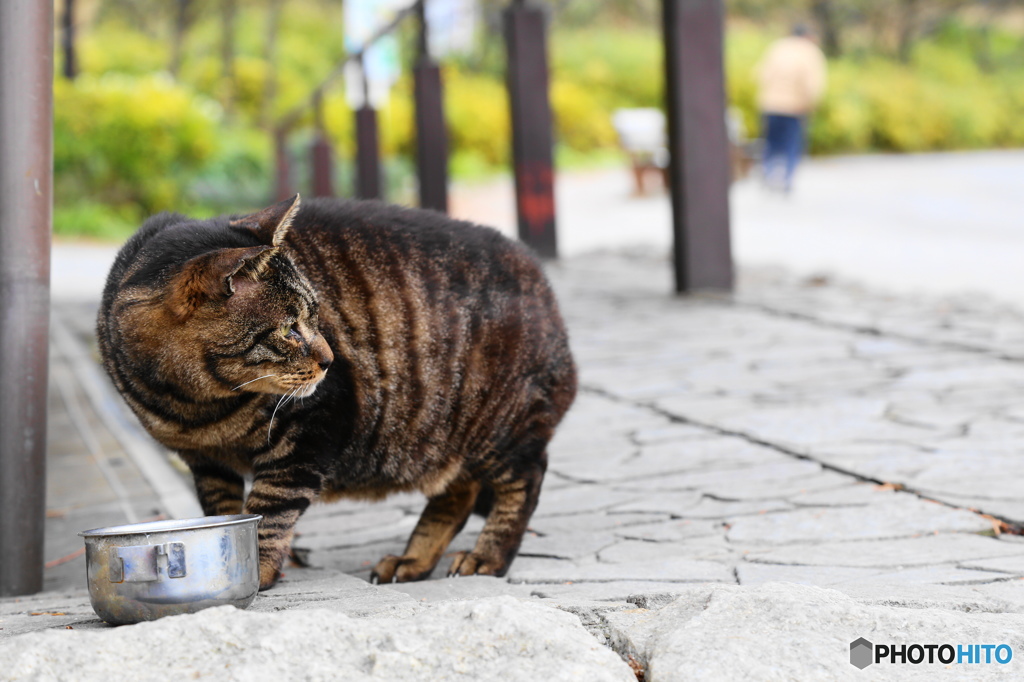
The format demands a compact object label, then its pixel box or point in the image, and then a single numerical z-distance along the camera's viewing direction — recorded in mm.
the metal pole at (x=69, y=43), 19531
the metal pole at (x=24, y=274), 2822
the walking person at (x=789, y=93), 14250
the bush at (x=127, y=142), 16703
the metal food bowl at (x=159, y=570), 2068
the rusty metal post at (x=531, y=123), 9875
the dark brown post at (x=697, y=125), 7223
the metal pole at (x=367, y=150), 13609
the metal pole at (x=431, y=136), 11023
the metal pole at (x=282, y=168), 17906
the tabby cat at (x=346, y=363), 2658
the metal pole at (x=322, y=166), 16422
